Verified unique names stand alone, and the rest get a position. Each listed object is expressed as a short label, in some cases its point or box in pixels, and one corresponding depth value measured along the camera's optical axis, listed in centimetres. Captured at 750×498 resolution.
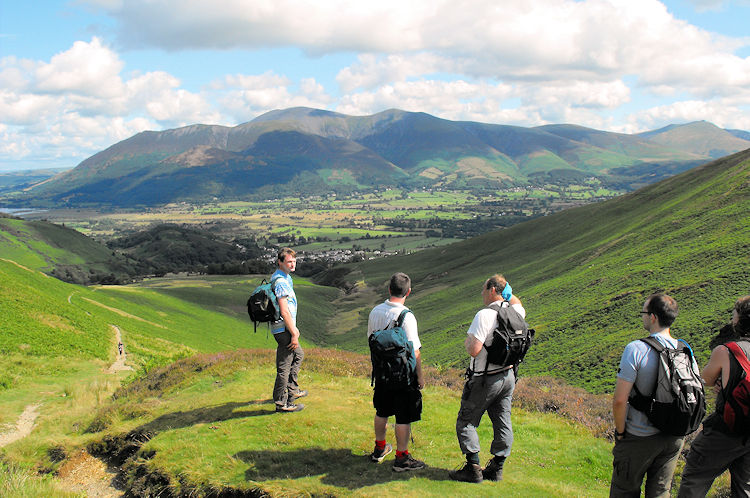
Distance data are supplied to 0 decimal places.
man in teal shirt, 1146
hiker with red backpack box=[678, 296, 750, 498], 664
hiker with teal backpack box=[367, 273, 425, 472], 872
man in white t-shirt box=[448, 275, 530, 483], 852
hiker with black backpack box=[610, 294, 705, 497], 669
